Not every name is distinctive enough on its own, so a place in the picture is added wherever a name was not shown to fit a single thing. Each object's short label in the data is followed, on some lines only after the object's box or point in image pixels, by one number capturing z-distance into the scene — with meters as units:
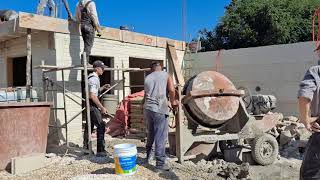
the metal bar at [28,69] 6.66
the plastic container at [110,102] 8.06
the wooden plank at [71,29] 6.59
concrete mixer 5.48
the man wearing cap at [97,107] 5.53
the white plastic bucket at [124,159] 4.37
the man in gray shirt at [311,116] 2.91
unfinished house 6.99
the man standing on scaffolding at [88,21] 7.00
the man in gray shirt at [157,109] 4.84
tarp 8.10
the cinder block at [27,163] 4.99
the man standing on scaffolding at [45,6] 8.19
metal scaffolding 5.61
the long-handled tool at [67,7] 7.52
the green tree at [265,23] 17.50
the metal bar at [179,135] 5.32
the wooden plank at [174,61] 9.89
